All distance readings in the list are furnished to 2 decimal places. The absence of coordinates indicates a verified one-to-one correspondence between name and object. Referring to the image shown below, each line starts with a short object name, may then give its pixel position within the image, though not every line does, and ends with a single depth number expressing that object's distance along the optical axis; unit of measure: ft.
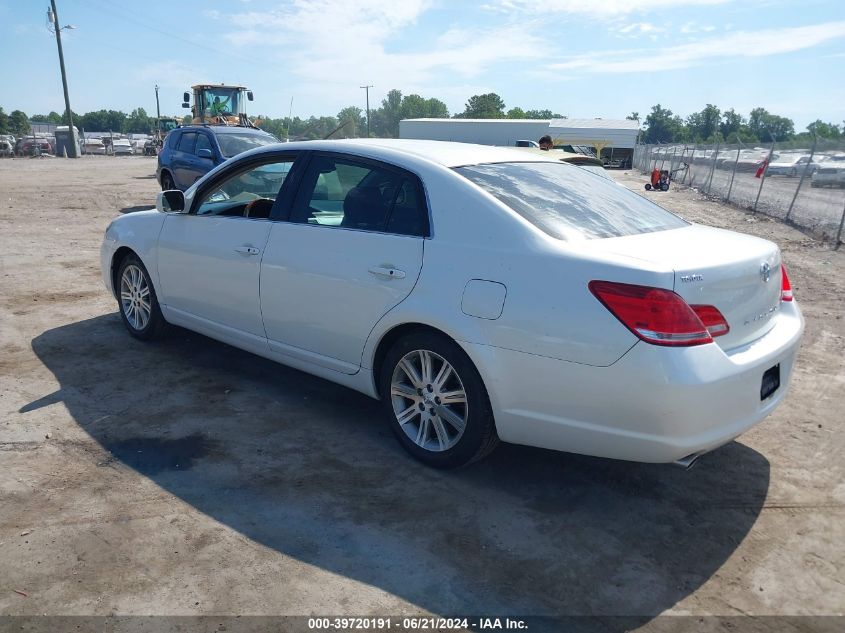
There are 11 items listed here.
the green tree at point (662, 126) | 460.96
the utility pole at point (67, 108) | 136.98
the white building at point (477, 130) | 115.24
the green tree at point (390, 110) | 365.03
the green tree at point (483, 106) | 338.34
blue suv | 45.13
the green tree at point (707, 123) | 431.84
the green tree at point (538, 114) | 434.79
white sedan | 9.66
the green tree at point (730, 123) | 426.92
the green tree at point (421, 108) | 428.97
